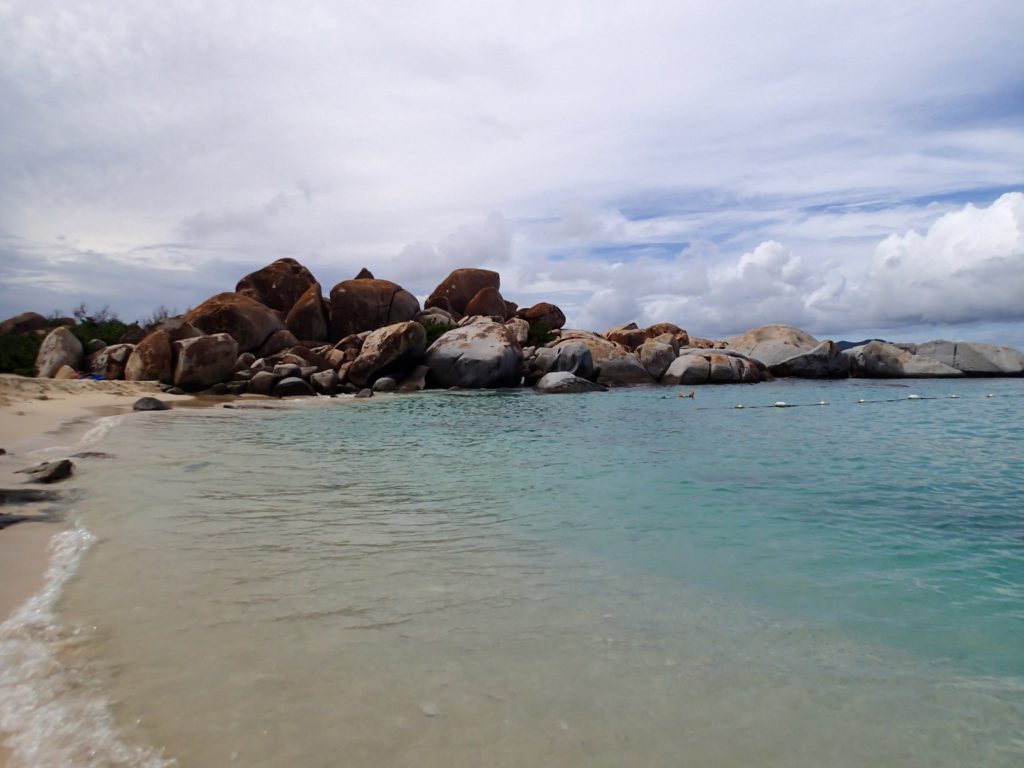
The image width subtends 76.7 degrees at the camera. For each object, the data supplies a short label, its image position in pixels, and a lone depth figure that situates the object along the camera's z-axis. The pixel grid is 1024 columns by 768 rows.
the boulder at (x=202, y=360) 18.86
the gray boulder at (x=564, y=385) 22.11
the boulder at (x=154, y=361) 19.17
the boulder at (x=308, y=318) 27.41
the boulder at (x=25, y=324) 27.42
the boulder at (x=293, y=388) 19.73
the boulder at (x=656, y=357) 27.28
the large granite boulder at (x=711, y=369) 26.59
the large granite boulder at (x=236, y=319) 23.48
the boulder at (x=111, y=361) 20.11
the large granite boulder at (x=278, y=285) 28.66
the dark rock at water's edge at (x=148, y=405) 14.02
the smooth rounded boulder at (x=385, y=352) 21.97
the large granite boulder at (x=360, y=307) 28.17
